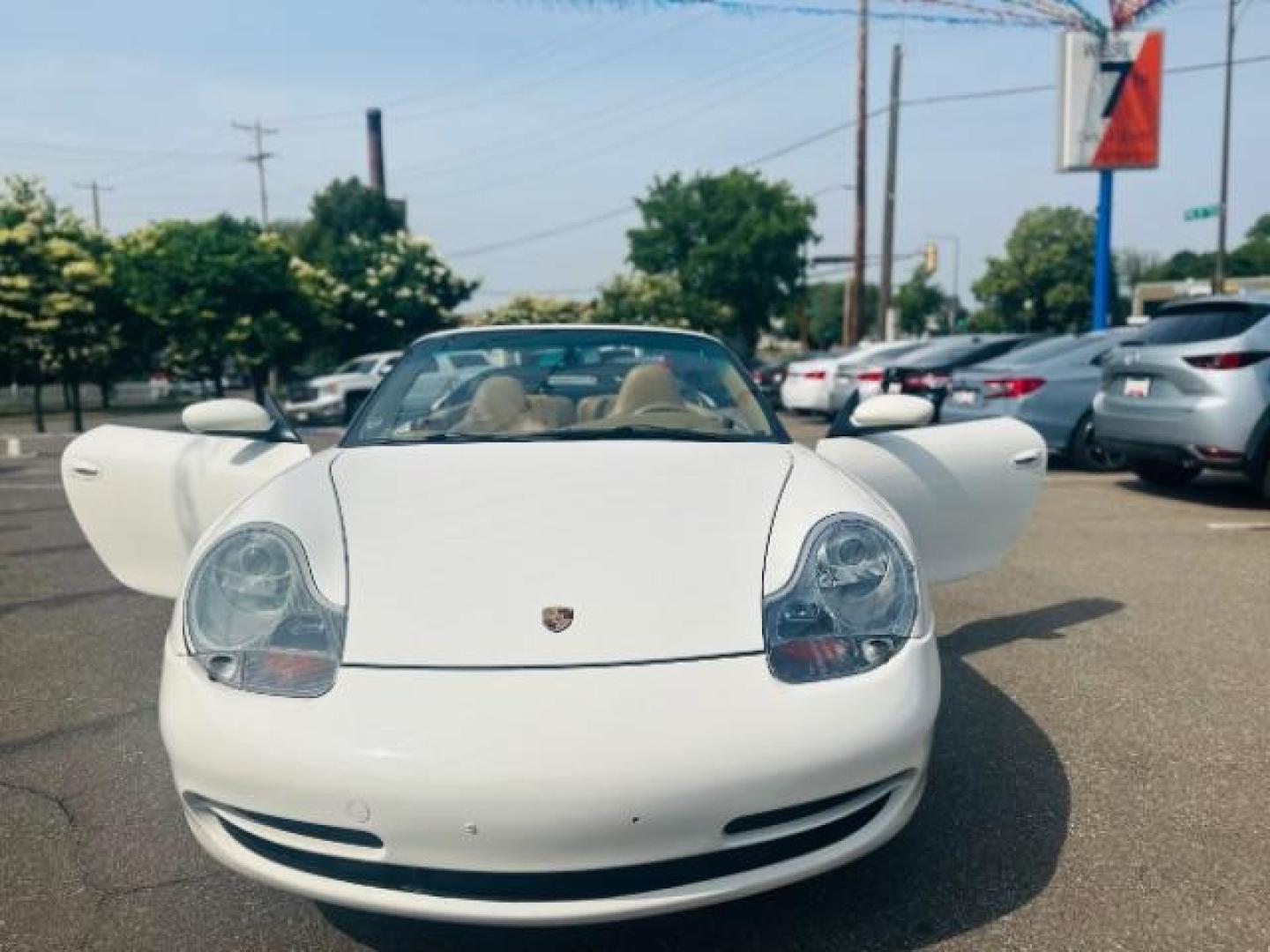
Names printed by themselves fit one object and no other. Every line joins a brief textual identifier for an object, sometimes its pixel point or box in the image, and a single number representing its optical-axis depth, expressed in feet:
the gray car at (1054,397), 31.55
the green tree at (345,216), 163.43
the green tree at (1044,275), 236.63
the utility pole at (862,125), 86.17
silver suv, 23.11
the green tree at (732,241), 149.79
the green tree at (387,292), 129.08
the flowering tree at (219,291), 93.86
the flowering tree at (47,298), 62.13
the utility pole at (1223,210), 94.07
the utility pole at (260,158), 208.03
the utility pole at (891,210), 86.43
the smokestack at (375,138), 186.50
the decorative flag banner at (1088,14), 59.88
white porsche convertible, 6.10
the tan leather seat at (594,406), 11.69
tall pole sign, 61.67
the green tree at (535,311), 148.25
